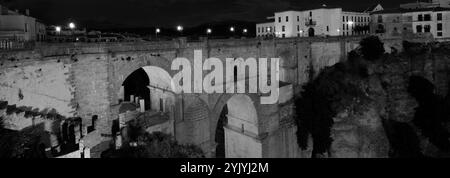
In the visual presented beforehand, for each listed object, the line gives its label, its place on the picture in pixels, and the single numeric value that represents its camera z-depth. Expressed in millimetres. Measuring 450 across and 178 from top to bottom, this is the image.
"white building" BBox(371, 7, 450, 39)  46875
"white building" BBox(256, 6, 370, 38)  50500
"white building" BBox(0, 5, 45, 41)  28320
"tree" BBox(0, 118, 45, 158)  11377
